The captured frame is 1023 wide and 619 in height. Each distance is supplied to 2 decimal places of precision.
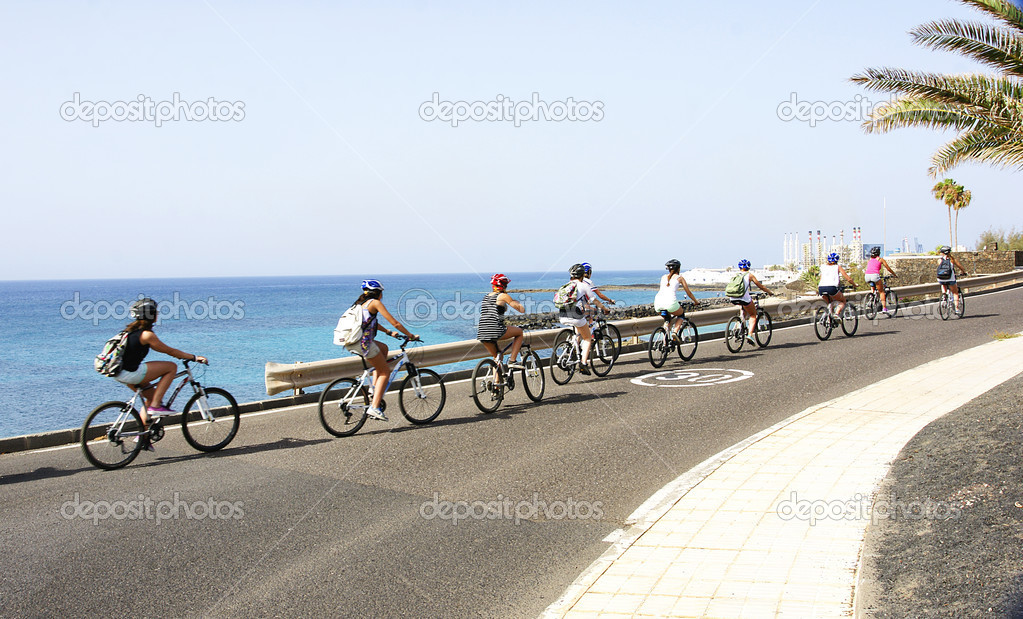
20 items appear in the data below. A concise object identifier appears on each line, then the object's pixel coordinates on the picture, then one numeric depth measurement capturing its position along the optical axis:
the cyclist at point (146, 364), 8.04
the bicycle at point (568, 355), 12.89
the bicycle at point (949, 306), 21.41
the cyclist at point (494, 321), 10.63
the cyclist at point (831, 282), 17.39
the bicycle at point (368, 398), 9.15
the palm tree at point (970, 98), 11.66
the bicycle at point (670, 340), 14.44
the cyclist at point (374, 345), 9.05
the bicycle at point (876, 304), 21.89
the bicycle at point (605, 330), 13.56
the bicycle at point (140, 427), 7.80
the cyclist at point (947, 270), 20.62
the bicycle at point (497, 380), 10.35
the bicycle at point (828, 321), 17.70
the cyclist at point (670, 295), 14.41
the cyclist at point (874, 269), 20.85
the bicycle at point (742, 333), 16.05
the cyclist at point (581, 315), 12.92
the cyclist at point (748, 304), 15.85
